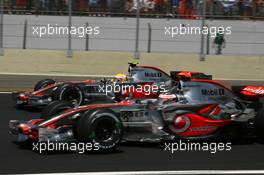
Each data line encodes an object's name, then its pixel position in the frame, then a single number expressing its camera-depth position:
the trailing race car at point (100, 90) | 27.03
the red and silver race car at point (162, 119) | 17.87
